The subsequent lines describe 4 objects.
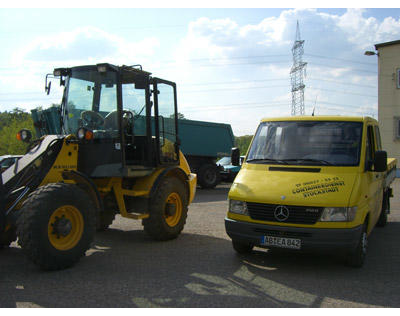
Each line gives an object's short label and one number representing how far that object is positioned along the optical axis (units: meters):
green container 18.19
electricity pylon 41.39
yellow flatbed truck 5.32
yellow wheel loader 5.27
